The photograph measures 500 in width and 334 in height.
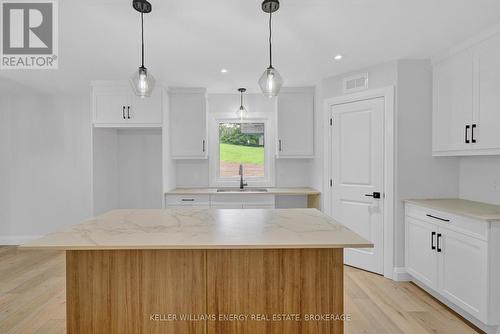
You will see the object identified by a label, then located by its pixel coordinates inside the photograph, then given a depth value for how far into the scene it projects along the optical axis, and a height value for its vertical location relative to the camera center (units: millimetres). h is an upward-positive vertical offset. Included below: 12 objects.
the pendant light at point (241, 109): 4423 +868
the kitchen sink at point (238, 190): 4199 -399
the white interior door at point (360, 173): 3371 -115
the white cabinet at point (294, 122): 4316 +632
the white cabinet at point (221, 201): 4070 -534
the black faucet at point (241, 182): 4586 -291
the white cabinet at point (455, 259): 2148 -840
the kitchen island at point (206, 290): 1748 -775
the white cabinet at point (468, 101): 2455 +602
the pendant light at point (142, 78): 2033 +626
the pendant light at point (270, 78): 1987 +599
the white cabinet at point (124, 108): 4012 +791
